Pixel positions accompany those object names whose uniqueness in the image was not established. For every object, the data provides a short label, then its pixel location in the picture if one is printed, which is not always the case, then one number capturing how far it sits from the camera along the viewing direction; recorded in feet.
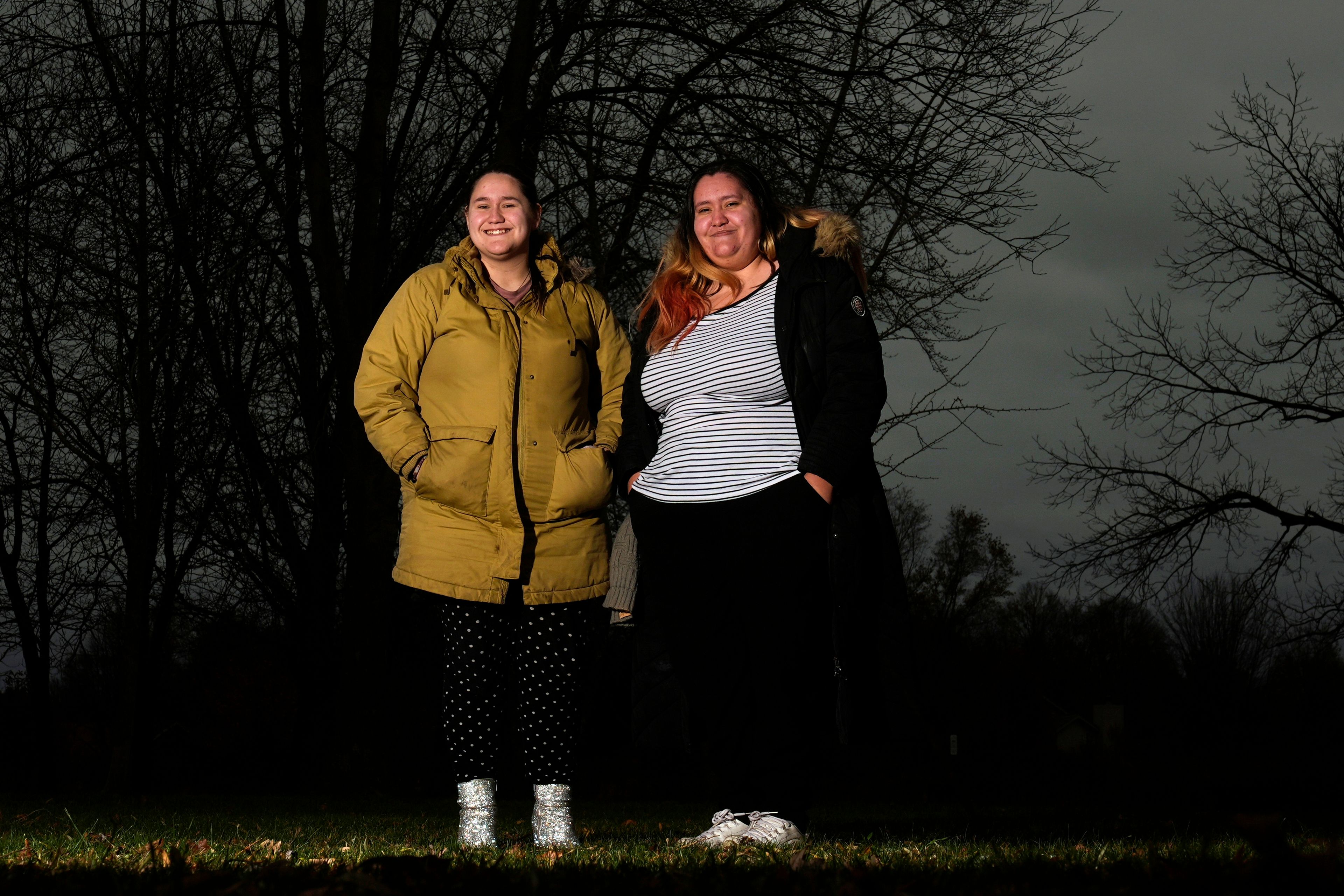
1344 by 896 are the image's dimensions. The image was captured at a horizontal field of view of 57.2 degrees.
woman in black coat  13.01
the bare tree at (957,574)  135.74
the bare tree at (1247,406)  54.29
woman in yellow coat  13.70
